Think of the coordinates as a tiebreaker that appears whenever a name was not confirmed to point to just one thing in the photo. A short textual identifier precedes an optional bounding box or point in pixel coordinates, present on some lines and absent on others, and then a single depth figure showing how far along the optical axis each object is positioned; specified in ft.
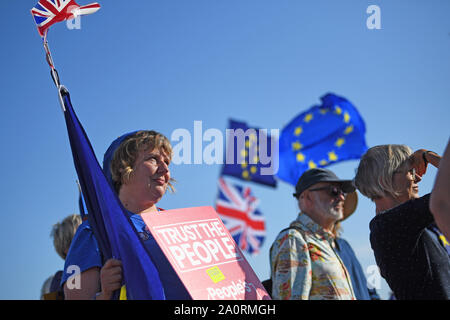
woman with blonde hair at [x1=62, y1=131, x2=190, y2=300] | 7.36
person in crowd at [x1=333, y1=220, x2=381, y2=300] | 14.03
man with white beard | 12.43
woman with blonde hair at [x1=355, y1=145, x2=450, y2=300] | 8.21
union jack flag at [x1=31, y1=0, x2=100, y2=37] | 7.66
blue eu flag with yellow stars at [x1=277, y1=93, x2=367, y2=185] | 26.84
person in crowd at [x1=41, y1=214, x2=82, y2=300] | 12.75
